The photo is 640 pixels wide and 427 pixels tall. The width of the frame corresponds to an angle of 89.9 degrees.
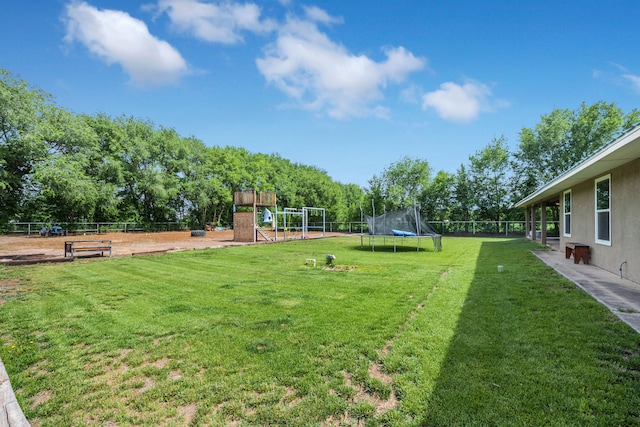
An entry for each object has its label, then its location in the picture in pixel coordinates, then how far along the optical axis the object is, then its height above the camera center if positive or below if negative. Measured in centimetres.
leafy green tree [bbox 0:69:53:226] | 2155 +559
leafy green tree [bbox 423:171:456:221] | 3344 +244
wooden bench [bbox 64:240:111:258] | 1152 -109
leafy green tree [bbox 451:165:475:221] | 3259 +230
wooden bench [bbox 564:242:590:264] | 912 -92
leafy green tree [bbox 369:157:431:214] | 3441 +394
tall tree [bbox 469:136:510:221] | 3197 +423
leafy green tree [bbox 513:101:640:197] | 2902 +773
